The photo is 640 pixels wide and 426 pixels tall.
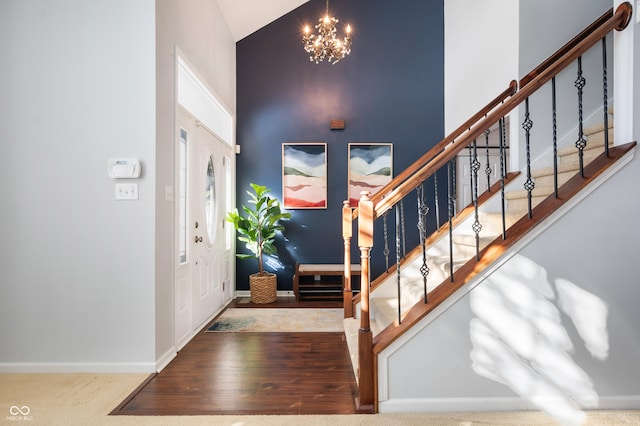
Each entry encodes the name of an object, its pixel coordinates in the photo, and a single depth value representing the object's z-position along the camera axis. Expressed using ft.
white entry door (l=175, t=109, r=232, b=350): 10.20
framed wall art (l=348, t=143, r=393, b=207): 16.08
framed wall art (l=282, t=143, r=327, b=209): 16.08
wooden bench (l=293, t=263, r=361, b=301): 14.47
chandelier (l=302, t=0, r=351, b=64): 11.82
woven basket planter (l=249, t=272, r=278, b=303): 14.58
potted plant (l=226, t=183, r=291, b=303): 14.51
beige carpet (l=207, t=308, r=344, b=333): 11.20
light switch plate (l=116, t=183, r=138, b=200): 8.14
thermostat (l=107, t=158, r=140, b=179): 8.05
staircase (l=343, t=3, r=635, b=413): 6.29
